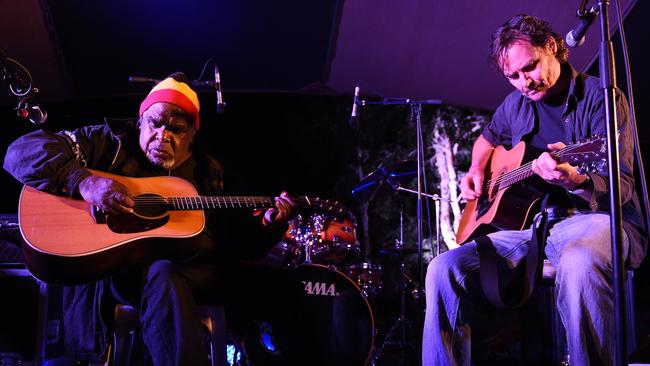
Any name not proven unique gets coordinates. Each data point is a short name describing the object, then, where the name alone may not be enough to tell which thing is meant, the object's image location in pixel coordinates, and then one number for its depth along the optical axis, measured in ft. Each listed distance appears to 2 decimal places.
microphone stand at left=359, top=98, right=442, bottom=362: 13.25
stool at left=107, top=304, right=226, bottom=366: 9.37
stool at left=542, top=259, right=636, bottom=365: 9.61
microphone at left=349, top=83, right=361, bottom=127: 16.11
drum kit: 12.94
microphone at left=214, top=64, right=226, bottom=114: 12.61
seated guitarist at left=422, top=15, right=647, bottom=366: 7.44
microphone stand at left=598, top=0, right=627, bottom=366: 5.31
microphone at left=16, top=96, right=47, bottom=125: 10.73
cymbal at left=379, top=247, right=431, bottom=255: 18.12
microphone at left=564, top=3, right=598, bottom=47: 6.66
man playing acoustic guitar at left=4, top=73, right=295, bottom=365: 8.95
